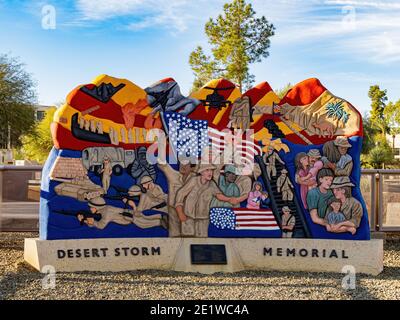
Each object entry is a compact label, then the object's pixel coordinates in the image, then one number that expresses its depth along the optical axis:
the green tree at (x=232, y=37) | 29.73
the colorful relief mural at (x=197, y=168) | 7.95
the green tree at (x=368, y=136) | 42.47
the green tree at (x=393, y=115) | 52.72
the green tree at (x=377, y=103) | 59.16
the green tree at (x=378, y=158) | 35.34
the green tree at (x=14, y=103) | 25.81
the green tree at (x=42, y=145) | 41.50
